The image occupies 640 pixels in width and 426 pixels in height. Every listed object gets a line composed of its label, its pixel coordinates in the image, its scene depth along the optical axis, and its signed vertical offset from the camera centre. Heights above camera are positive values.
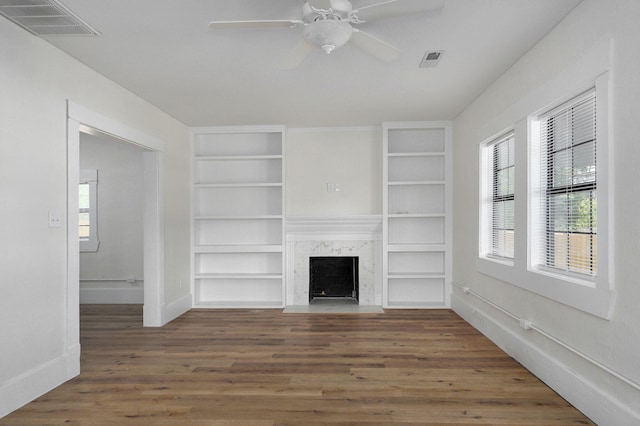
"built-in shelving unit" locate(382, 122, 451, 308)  5.40 +0.01
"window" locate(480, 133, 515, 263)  3.67 +0.14
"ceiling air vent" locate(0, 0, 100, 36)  2.30 +1.27
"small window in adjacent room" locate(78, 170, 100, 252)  5.76 +0.01
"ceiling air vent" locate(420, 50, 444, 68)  3.04 +1.29
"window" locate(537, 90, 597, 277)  2.48 +0.18
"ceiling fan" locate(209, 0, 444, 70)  2.06 +1.12
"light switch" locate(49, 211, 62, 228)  2.85 -0.07
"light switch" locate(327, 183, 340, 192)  5.58 +0.37
